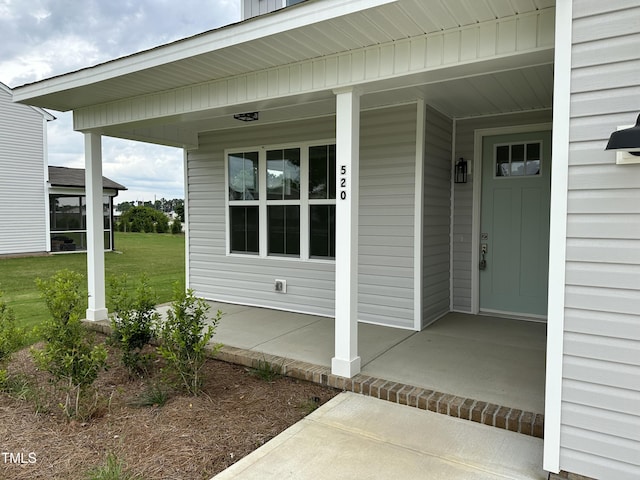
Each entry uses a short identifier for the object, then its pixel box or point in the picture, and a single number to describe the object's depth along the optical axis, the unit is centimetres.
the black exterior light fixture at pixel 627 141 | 184
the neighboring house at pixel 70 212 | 1464
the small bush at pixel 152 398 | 319
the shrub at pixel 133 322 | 365
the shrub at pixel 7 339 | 330
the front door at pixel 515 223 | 496
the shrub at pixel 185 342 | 330
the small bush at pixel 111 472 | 226
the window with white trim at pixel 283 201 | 547
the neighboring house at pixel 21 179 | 1333
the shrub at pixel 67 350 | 301
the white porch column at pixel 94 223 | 528
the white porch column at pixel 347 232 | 338
